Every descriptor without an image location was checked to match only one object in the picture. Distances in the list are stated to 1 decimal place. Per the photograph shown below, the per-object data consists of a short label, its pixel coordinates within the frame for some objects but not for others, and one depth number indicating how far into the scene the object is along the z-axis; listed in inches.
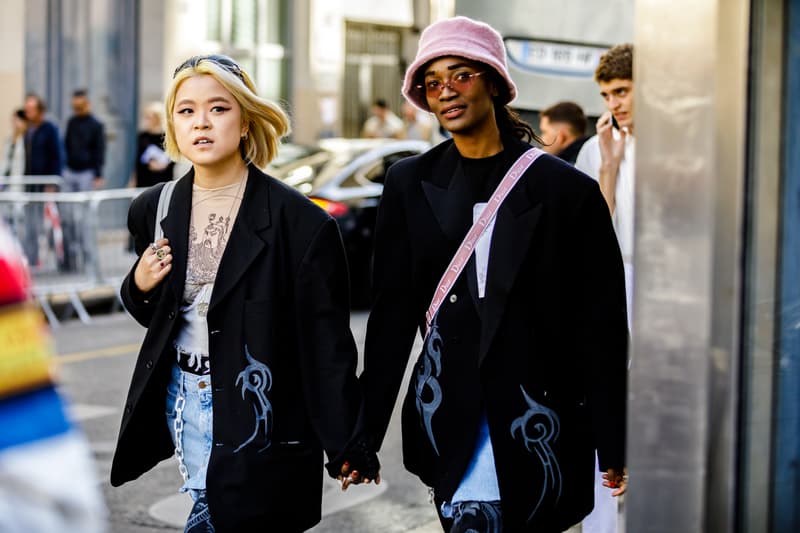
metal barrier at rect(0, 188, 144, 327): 499.8
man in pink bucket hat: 143.3
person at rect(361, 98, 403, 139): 879.1
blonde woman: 149.8
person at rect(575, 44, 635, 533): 205.8
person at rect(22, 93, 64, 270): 621.9
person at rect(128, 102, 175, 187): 654.5
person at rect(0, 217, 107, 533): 67.1
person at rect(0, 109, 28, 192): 627.8
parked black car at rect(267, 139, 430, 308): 528.7
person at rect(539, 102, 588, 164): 283.1
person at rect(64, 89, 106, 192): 671.1
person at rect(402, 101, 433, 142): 810.8
